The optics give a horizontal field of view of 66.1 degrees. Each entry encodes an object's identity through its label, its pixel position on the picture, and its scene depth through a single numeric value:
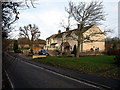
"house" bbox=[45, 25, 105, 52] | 27.41
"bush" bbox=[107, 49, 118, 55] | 22.51
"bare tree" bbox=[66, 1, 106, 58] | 13.68
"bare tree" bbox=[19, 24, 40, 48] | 30.20
